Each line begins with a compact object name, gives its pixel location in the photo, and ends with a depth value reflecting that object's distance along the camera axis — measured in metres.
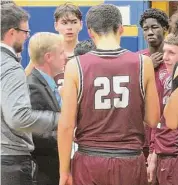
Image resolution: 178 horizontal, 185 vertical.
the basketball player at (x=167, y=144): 7.43
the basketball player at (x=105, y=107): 6.12
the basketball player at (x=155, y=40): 8.09
